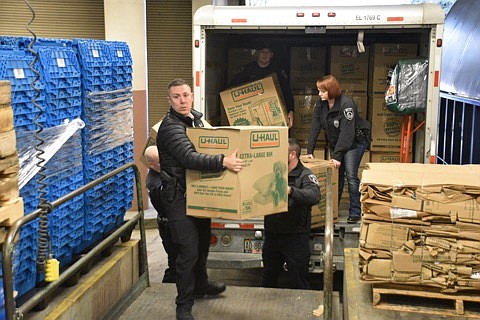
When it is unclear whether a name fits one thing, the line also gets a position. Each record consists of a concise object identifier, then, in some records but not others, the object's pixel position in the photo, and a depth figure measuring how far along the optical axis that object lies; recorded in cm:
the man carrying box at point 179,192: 470
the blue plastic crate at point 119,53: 544
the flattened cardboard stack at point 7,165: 316
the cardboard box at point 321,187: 632
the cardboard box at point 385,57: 738
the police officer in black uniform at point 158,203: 578
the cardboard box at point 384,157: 742
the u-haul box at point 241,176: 448
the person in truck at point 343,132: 666
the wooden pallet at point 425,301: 428
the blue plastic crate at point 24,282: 391
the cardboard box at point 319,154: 752
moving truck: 627
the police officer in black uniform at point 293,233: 571
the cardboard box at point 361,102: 774
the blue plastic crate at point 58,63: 427
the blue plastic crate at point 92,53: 487
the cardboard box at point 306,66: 809
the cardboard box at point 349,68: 779
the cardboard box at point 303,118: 782
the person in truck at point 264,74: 757
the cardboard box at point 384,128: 736
